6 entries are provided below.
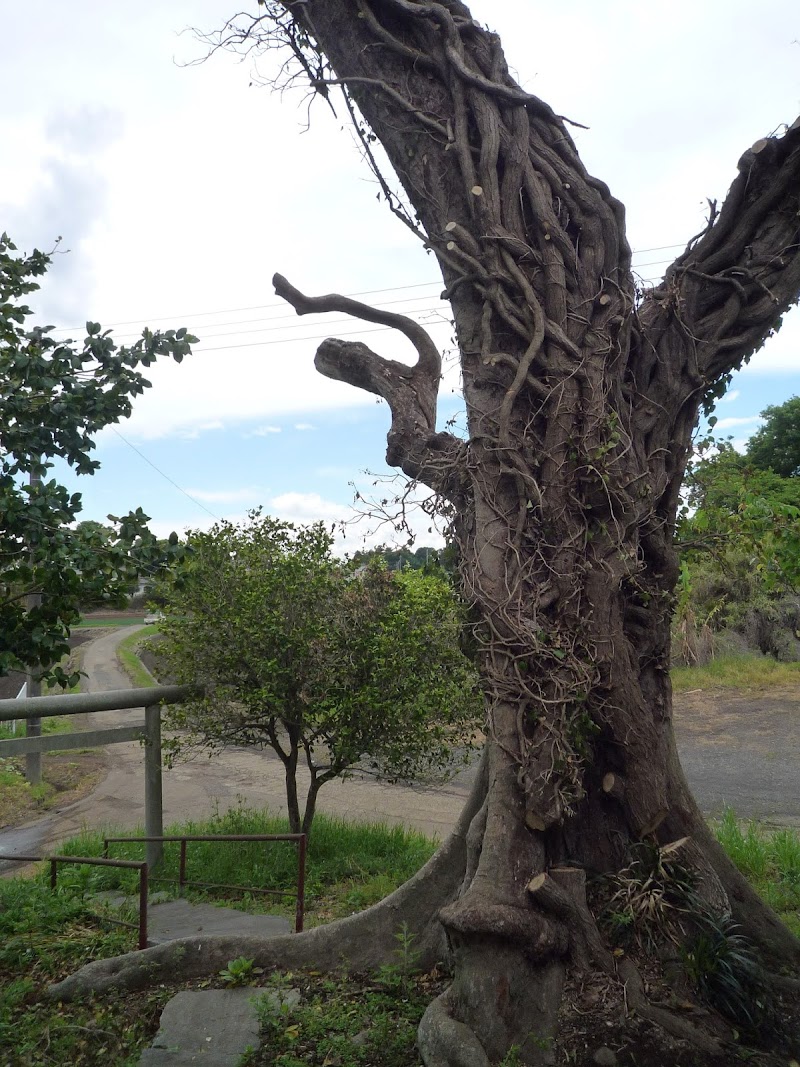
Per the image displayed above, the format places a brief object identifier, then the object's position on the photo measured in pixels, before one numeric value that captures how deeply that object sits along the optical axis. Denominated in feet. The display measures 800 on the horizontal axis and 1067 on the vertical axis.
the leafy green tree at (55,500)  13.78
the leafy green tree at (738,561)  20.14
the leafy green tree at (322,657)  22.61
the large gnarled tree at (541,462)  12.85
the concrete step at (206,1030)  12.46
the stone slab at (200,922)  18.80
